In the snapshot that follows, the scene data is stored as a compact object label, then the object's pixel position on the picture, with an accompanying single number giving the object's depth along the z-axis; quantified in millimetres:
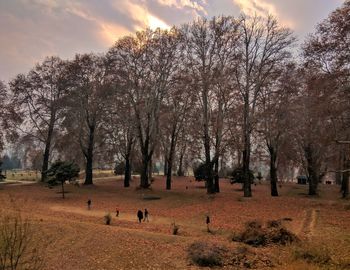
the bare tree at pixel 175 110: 43728
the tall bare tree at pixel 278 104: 38094
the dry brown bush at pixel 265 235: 18625
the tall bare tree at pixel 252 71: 36375
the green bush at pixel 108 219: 25031
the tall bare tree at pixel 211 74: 38094
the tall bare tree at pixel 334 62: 26859
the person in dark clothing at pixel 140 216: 25830
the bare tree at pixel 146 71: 43062
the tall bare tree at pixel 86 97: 48844
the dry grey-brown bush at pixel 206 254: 16547
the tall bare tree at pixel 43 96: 50531
